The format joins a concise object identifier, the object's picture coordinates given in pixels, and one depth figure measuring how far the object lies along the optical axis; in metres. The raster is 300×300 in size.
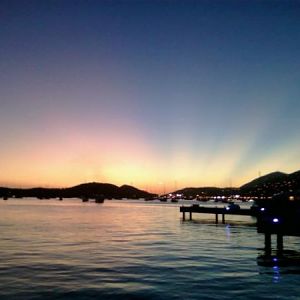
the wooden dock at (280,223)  28.33
